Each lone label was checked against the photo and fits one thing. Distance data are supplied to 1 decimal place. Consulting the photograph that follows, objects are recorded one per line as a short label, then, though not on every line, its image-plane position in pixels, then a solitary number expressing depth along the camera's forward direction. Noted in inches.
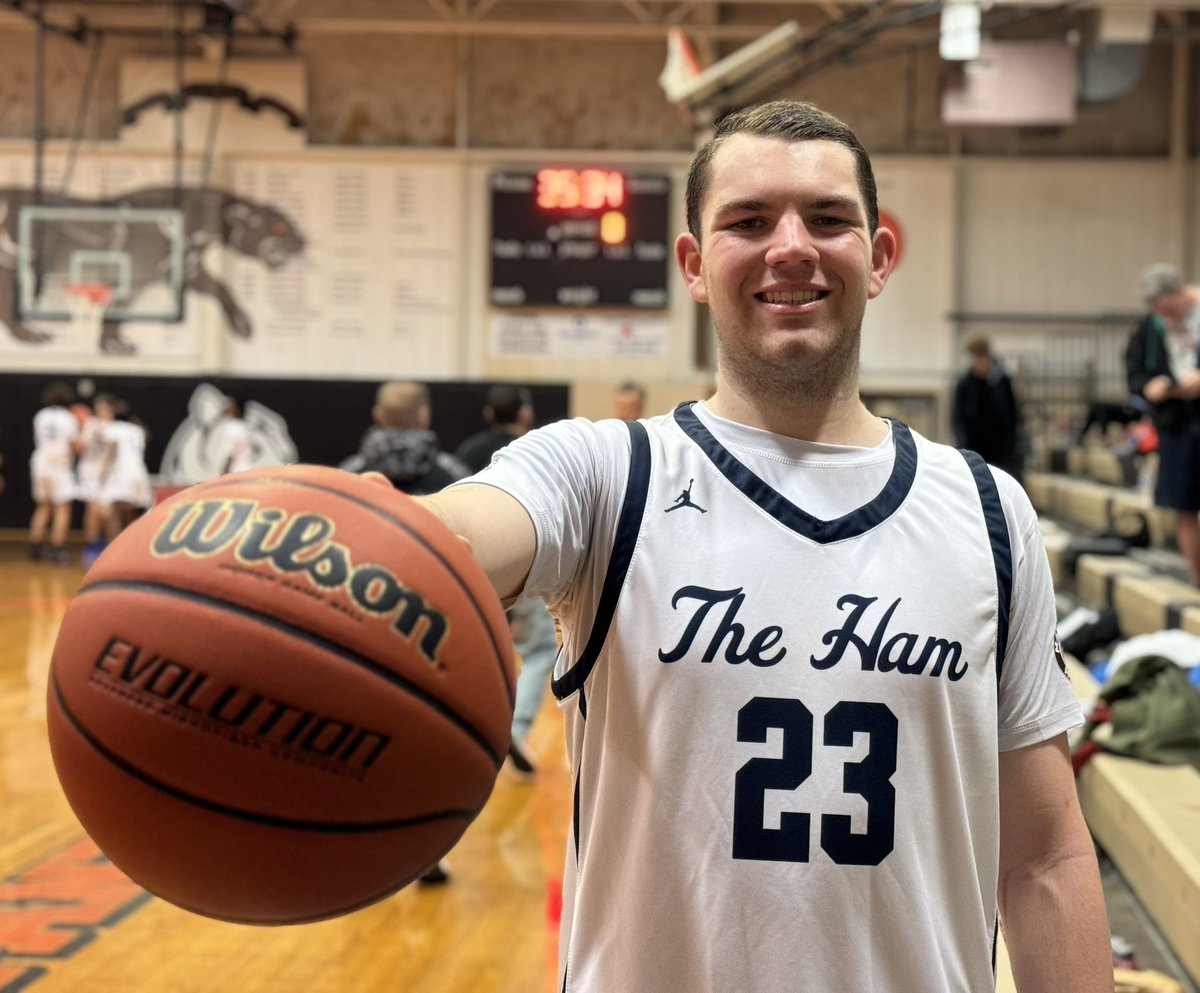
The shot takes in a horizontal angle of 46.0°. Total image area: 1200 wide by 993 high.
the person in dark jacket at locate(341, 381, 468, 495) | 180.4
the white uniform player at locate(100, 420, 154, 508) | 477.4
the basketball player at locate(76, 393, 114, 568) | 479.5
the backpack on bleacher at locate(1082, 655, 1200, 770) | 167.6
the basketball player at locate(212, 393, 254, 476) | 465.1
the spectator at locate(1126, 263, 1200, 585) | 222.2
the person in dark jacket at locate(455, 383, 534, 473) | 217.3
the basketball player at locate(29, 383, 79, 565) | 480.7
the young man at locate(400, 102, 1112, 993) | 51.5
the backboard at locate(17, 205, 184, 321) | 524.7
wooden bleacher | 135.6
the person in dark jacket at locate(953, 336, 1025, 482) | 383.6
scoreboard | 516.1
